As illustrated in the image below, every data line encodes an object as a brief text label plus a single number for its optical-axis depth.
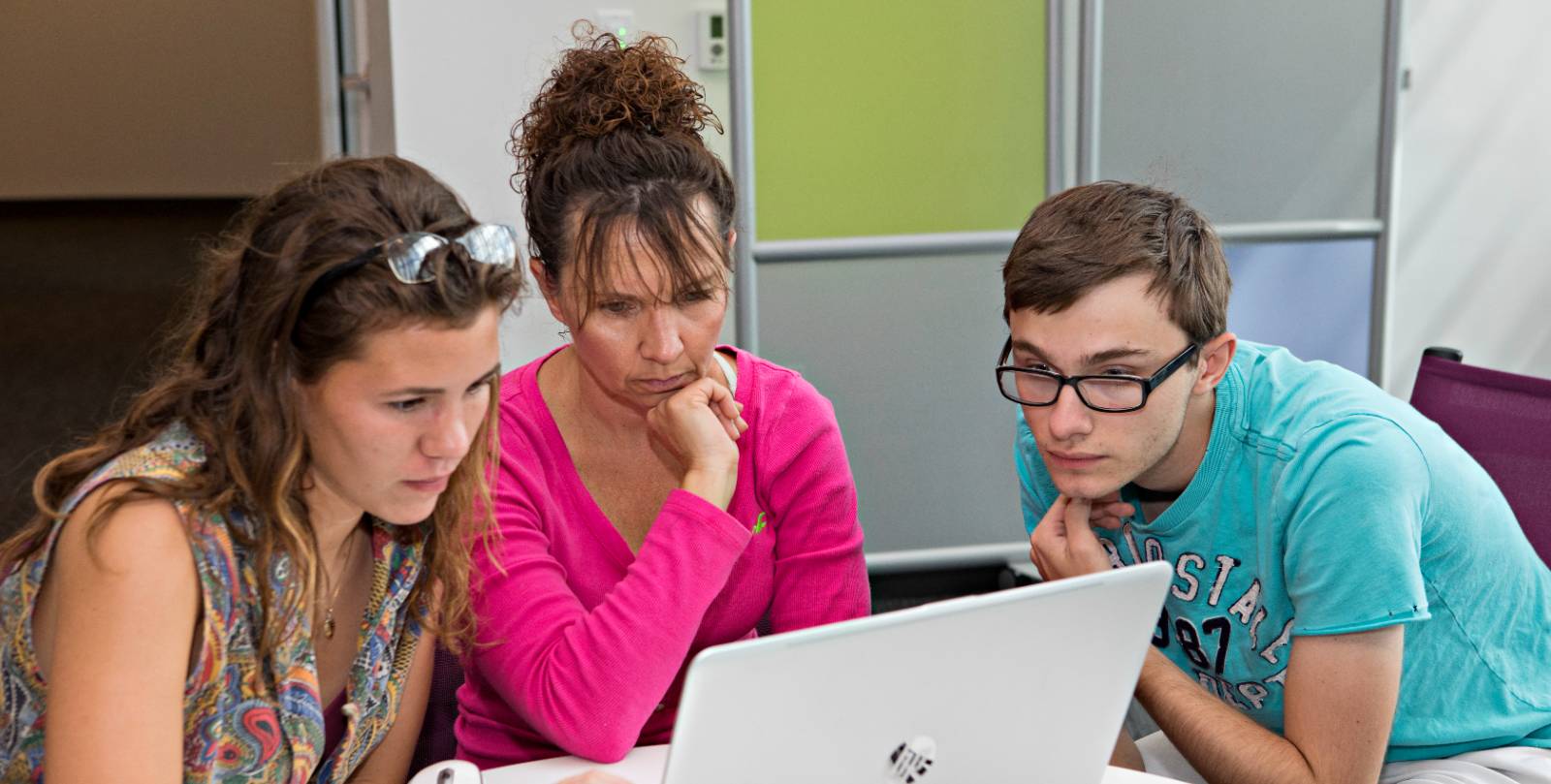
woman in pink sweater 1.35
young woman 1.05
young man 1.24
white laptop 0.82
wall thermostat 2.91
